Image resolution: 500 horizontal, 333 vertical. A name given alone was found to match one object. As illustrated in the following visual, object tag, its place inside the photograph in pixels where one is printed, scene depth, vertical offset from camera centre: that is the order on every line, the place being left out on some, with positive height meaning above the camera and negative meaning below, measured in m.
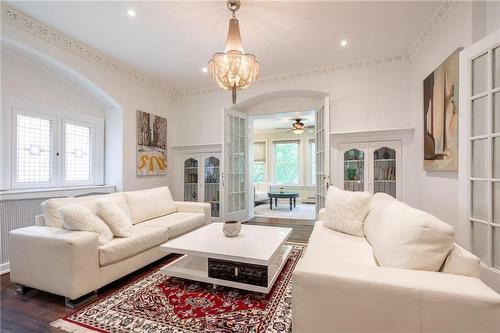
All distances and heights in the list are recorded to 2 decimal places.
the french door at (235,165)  4.46 +0.01
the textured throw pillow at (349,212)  2.41 -0.50
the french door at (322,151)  3.84 +0.26
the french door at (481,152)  1.84 +0.11
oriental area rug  1.66 -1.16
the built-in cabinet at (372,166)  3.84 -0.01
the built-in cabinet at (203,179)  5.16 -0.30
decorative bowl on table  2.48 -0.69
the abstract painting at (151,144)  4.43 +0.43
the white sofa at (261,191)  7.34 -0.88
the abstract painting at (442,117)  2.43 +0.57
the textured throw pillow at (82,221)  2.10 -0.52
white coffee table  1.99 -0.83
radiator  2.65 -0.60
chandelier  2.31 +1.03
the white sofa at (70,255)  1.89 -0.82
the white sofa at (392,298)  1.02 -0.63
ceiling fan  6.85 +1.18
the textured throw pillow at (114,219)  2.46 -0.58
